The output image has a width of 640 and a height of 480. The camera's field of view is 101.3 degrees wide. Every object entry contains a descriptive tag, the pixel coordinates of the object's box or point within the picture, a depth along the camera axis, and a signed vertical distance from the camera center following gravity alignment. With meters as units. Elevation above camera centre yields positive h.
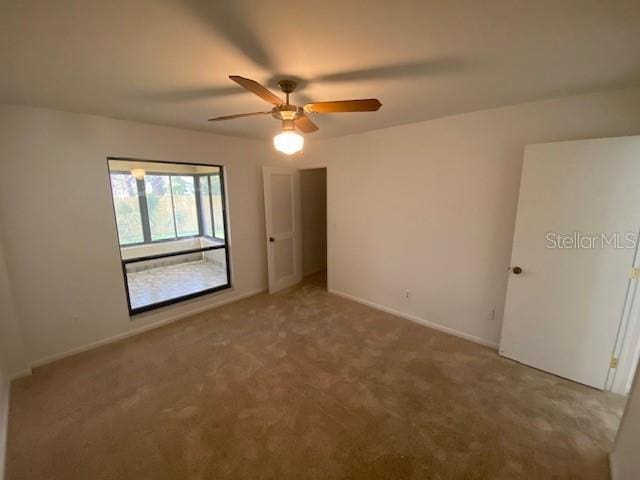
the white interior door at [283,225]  4.02 -0.45
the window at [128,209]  4.28 -0.20
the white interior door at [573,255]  1.97 -0.49
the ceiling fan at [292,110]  1.61 +0.57
